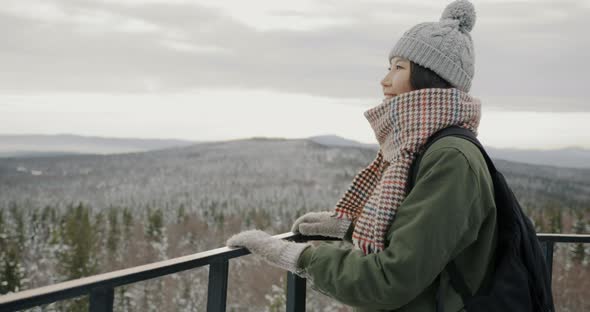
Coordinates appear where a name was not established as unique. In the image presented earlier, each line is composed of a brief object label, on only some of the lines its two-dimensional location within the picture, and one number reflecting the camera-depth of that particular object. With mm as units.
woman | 1217
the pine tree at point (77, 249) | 41219
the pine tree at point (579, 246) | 39062
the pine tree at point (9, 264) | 36844
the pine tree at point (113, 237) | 51369
